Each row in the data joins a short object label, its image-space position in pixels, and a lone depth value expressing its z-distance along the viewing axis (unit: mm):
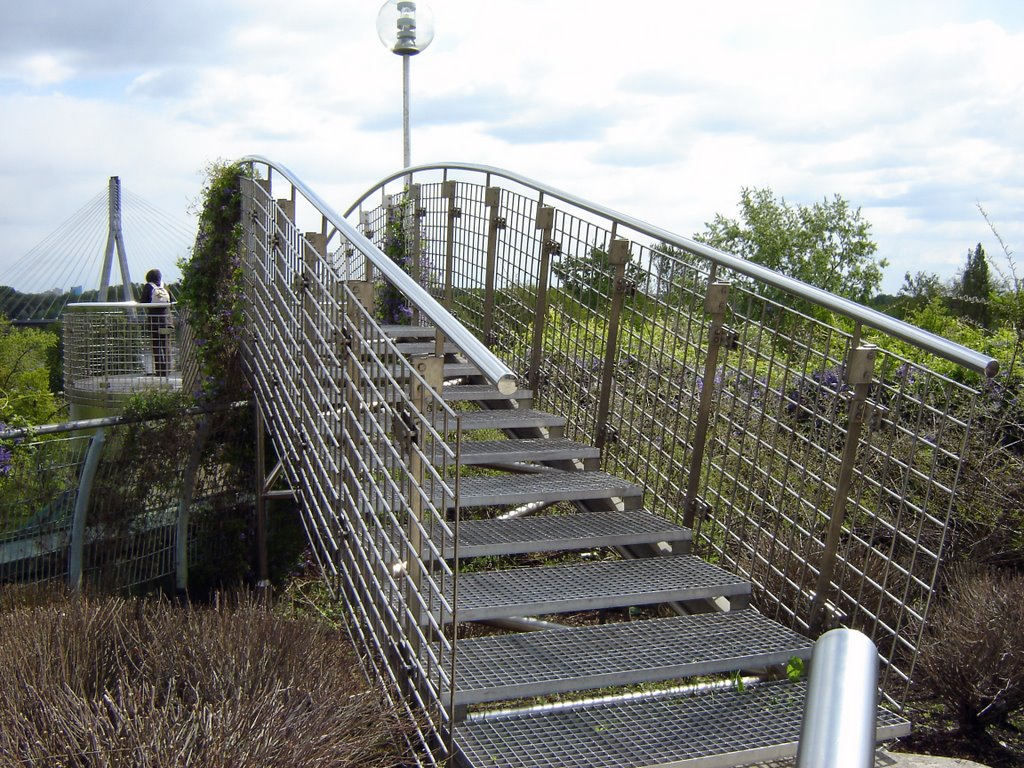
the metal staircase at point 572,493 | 3305
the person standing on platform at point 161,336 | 10922
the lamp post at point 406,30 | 10289
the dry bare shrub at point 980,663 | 4254
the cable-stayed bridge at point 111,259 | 21516
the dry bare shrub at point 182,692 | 2543
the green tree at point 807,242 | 32156
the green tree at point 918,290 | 22388
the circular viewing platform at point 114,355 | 10570
